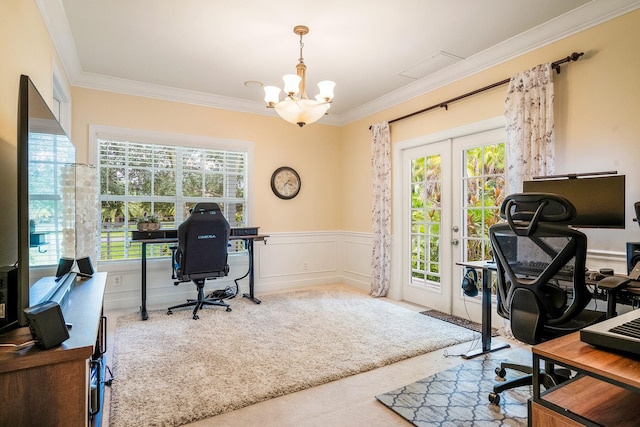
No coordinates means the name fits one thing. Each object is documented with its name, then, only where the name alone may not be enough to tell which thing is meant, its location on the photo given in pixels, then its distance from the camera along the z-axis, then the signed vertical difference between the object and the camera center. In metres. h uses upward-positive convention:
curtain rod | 2.77 +1.23
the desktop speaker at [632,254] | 2.09 -0.26
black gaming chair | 3.70 -0.36
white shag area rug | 2.15 -1.14
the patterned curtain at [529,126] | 2.87 +0.74
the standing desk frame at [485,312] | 2.79 -0.81
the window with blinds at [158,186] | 4.15 +0.37
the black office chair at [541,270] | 1.76 -0.31
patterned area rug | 1.95 -1.16
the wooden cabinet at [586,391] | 0.87 -0.56
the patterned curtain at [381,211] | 4.68 +0.03
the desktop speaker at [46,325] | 1.07 -0.34
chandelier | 2.89 +0.94
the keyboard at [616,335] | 0.91 -0.34
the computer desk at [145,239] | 3.81 -0.28
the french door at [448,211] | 3.59 +0.02
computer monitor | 2.26 +0.10
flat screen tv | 1.15 +0.10
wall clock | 5.14 +0.47
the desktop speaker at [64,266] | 1.90 -0.29
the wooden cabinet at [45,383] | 1.03 -0.51
